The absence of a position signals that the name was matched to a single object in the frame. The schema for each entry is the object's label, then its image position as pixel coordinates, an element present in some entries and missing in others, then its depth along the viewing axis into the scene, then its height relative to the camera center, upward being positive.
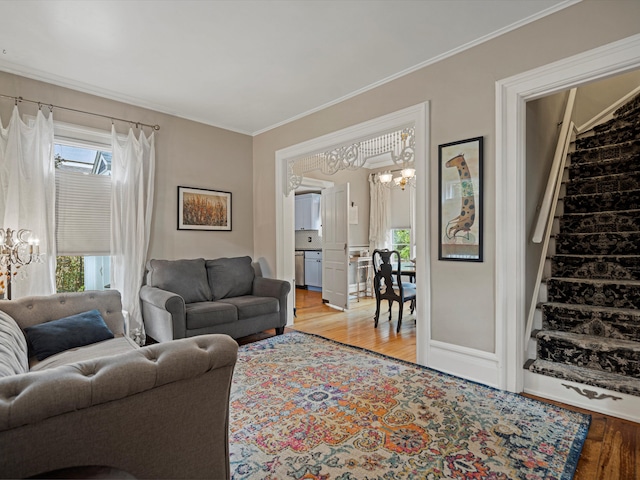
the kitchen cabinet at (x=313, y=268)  7.73 -0.72
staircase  2.37 -0.30
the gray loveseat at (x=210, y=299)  3.28 -0.69
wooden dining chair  4.24 -0.67
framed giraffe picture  2.69 +0.30
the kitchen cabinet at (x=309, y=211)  7.84 +0.63
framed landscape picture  4.25 +0.38
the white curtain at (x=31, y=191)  3.00 +0.44
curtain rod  3.08 +1.31
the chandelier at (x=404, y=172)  3.24 +1.02
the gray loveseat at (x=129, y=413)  0.81 -0.49
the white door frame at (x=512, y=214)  2.46 +0.17
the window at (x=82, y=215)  3.37 +0.25
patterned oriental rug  1.68 -1.15
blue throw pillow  2.14 -0.64
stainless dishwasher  8.14 -0.71
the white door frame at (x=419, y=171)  2.99 +0.60
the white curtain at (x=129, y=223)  3.62 +0.17
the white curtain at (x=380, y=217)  7.12 +0.43
